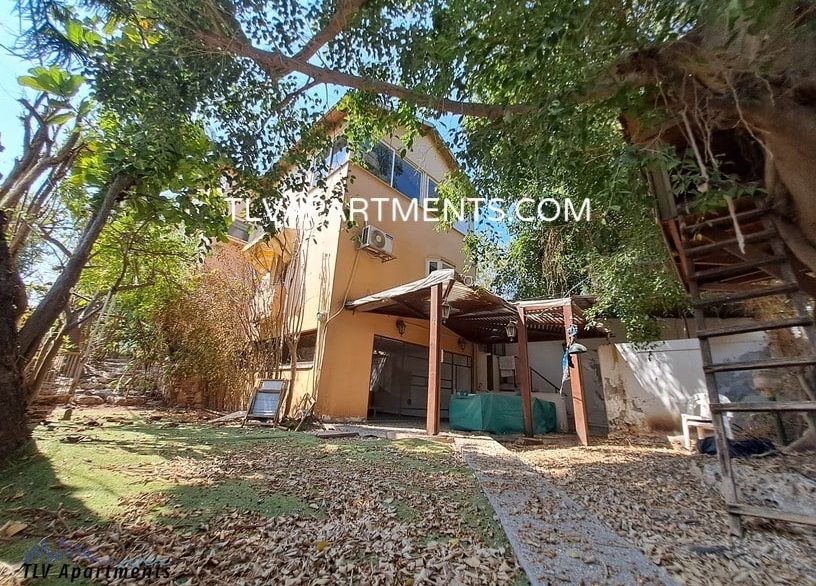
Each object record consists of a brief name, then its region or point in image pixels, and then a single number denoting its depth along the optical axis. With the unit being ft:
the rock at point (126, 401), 24.67
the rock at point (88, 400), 22.75
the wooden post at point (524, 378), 20.80
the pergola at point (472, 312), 18.84
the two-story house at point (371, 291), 23.75
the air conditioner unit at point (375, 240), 25.60
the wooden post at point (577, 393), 18.61
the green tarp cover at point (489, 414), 22.38
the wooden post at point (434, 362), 18.25
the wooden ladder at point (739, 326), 6.46
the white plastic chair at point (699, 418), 16.15
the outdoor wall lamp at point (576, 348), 19.25
